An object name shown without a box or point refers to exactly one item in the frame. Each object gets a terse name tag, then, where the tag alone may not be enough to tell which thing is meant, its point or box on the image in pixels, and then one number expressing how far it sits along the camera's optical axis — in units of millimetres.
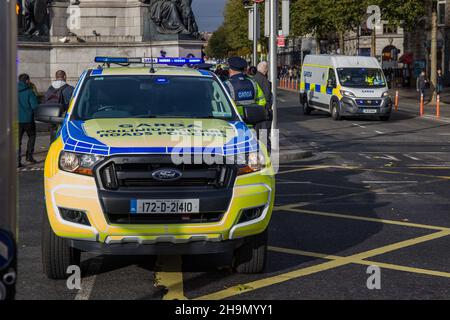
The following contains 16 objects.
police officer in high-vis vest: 13336
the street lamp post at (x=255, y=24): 26322
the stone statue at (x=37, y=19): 33344
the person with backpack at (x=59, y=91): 16938
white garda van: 29750
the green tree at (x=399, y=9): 47062
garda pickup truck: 6406
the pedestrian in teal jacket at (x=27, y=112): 16141
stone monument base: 33656
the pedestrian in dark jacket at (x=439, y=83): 42259
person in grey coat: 15773
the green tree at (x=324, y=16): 50125
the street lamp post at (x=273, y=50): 18453
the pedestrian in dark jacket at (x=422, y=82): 41875
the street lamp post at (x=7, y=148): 3596
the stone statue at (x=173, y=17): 31984
